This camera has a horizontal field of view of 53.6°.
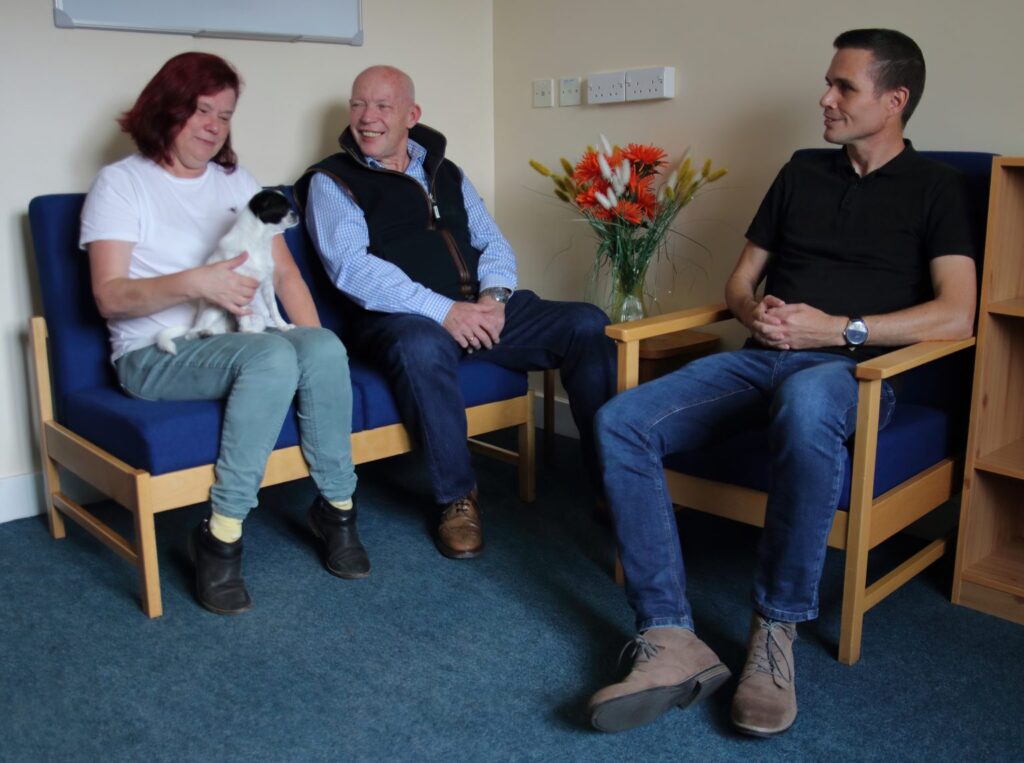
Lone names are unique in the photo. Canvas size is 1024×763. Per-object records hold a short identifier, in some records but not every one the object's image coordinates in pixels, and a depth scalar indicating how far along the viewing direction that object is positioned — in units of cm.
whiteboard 260
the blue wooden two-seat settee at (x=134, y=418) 209
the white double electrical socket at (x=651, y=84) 291
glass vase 281
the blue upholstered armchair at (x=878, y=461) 184
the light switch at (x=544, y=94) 330
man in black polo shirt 177
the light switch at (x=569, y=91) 321
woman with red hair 215
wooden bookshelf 203
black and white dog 224
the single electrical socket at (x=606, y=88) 305
